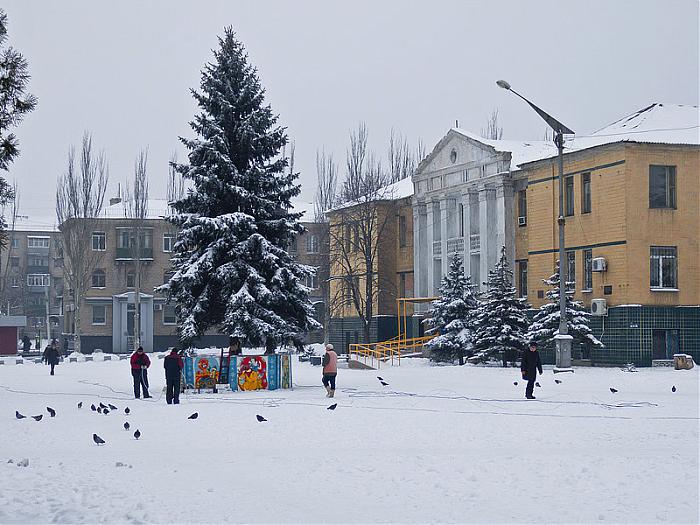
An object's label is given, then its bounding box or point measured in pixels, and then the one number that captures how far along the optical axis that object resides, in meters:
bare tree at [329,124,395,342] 62.09
